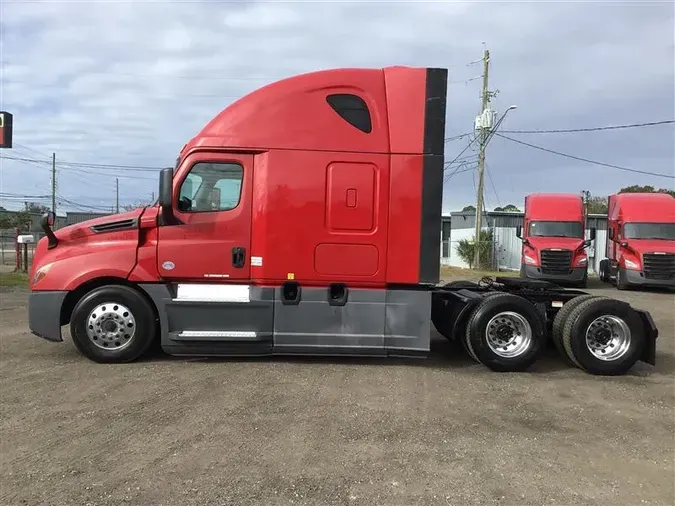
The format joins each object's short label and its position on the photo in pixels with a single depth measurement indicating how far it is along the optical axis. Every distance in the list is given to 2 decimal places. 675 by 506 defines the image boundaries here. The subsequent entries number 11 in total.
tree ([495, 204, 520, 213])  51.50
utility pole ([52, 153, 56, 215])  75.69
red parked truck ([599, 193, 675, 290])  20.12
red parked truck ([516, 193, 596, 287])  21.27
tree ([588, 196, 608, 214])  57.59
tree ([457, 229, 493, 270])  31.41
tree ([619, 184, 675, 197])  60.45
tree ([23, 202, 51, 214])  70.74
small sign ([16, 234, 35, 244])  19.73
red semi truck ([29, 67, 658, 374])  6.91
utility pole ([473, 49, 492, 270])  30.41
